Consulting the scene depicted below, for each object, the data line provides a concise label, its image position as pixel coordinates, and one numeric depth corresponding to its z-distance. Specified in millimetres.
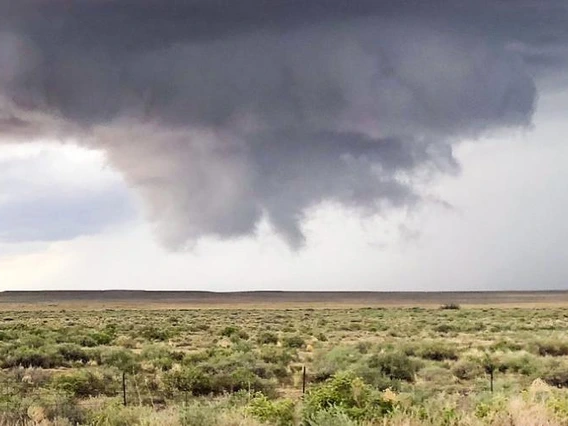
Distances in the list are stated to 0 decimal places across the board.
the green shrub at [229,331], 58359
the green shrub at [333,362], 30625
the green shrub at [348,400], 14727
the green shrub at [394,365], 30359
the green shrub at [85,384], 26312
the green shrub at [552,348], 41719
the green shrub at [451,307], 132875
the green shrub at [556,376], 29559
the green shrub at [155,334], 55312
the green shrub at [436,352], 38094
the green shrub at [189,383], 27000
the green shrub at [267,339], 50031
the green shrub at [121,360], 32688
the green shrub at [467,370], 31359
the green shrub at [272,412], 14672
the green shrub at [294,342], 46675
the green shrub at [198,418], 13549
